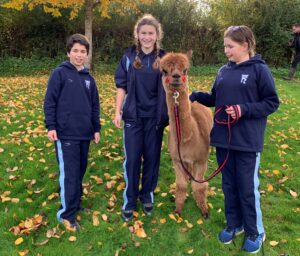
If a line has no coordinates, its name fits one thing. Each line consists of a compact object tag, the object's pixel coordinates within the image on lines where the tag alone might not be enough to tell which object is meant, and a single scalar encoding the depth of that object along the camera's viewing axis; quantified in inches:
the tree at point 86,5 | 349.7
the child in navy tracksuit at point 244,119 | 96.5
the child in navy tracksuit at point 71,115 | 109.5
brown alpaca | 104.3
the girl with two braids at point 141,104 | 112.6
